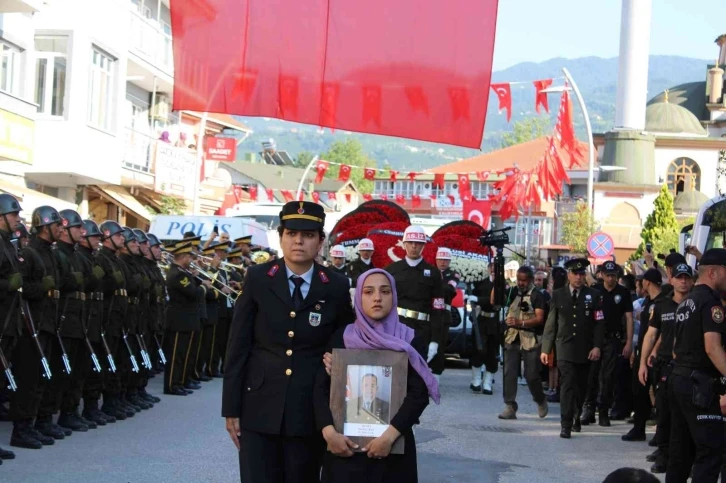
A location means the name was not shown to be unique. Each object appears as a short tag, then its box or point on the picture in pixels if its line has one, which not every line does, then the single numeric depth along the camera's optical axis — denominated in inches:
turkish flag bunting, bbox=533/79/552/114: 1247.7
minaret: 2999.5
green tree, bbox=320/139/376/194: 6346.5
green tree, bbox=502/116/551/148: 4977.9
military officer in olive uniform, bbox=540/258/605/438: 563.5
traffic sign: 1115.9
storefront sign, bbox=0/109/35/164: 989.2
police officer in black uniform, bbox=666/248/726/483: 345.4
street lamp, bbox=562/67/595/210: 1365.2
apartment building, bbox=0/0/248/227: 1116.5
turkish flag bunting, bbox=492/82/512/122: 1145.4
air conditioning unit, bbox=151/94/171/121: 1631.4
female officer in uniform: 257.3
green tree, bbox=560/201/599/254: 2183.4
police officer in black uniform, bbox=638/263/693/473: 431.7
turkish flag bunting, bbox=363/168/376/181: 1635.6
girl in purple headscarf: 248.4
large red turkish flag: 289.0
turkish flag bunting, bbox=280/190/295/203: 2287.9
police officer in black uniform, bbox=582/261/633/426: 609.3
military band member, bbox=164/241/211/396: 682.8
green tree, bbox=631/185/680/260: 2684.5
